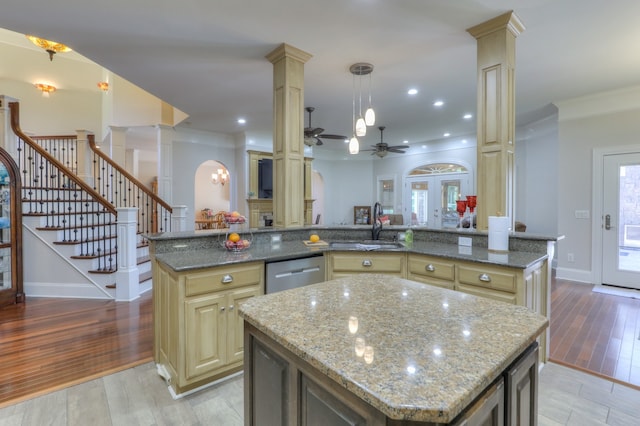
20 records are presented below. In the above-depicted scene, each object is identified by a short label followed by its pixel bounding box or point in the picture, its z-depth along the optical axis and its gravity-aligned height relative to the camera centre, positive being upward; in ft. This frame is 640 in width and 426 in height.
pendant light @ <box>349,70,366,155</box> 11.09 +5.82
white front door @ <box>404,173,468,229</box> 26.86 +1.06
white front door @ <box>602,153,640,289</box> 14.62 -0.55
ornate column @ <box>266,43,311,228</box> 11.01 +2.74
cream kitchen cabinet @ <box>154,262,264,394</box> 6.67 -2.55
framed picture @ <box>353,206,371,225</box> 33.01 -0.55
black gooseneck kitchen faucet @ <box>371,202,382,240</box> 10.86 -0.54
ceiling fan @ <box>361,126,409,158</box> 21.30 +4.29
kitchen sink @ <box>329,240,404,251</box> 9.39 -1.16
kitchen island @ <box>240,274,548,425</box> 2.36 -1.35
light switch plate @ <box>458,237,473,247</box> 9.53 -1.01
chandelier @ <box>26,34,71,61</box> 13.78 +7.71
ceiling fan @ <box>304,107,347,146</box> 16.57 +4.08
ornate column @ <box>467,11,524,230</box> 9.12 +2.87
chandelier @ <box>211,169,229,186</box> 37.21 +3.94
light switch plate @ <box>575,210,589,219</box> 16.15 -0.27
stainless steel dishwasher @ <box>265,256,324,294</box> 7.84 -1.75
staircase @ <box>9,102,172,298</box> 13.53 -1.53
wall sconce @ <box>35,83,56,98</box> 23.51 +9.47
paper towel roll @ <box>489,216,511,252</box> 8.52 -0.67
